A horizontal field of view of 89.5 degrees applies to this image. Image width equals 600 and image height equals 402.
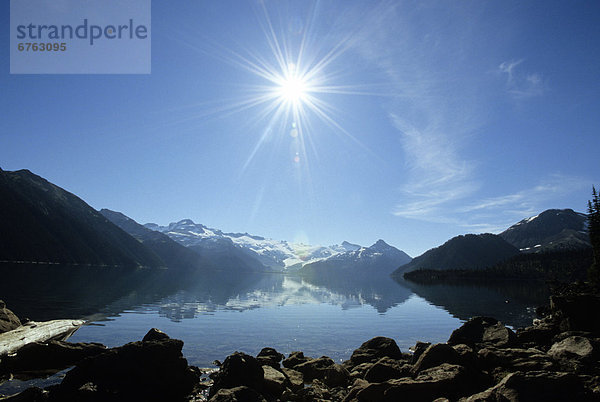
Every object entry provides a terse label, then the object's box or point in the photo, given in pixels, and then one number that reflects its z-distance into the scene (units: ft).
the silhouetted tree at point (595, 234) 232.73
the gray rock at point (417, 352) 82.09
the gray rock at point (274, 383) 69.72
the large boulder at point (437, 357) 65.06
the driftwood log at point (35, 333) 82.84
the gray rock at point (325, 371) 78.95
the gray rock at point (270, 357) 90.65
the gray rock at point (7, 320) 100.11
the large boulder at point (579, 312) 85.97
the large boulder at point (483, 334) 80.38
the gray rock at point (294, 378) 75.53
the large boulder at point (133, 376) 57.57
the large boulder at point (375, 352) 94.53
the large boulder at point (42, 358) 75.31
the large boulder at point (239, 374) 66.59
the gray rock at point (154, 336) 75.46
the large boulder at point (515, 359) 52.75
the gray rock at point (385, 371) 71.56
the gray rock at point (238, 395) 54.75
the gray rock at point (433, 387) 52.90
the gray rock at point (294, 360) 95.45
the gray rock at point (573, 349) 53.35
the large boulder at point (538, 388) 39.88
